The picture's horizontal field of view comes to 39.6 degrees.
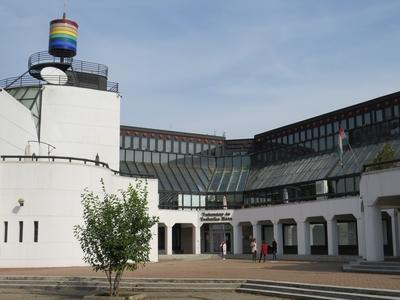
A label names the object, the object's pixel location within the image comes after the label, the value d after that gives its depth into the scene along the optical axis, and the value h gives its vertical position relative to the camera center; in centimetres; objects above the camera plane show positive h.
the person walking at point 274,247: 3991 -50
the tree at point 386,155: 3869 +592
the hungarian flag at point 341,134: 4097 +772
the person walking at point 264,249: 3812 -57
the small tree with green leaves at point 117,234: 1859 +25
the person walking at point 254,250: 4019 -67
